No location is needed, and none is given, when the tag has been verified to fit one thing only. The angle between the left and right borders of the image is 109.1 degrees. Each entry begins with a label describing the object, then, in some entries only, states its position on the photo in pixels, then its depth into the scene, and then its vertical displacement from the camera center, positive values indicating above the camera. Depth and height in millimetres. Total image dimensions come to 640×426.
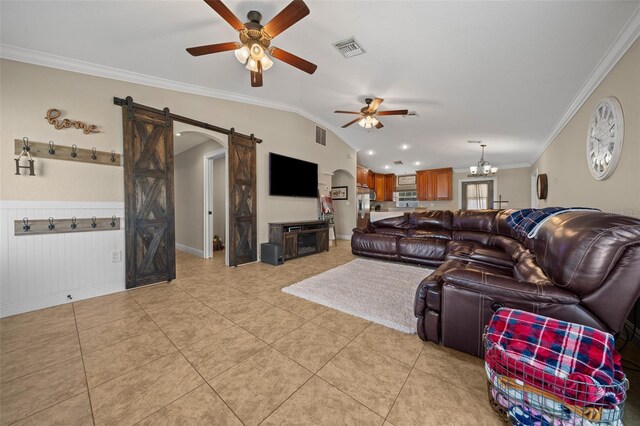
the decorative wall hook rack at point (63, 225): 2365 -153
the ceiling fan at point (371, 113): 3775 +1662
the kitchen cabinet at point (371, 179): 8727 +1166
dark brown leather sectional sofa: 1080 -467
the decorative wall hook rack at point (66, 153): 2355 +663
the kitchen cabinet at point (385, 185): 9461 +971
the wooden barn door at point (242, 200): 4043 +178
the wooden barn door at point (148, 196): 2941 +198
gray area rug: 2219 -1023
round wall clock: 2172 +732
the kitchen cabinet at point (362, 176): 7953 +1186
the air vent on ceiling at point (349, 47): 2573 +1895
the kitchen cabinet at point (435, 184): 8500 +906
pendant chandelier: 6620 +1174
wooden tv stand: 4445 -576
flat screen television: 4667 +719
